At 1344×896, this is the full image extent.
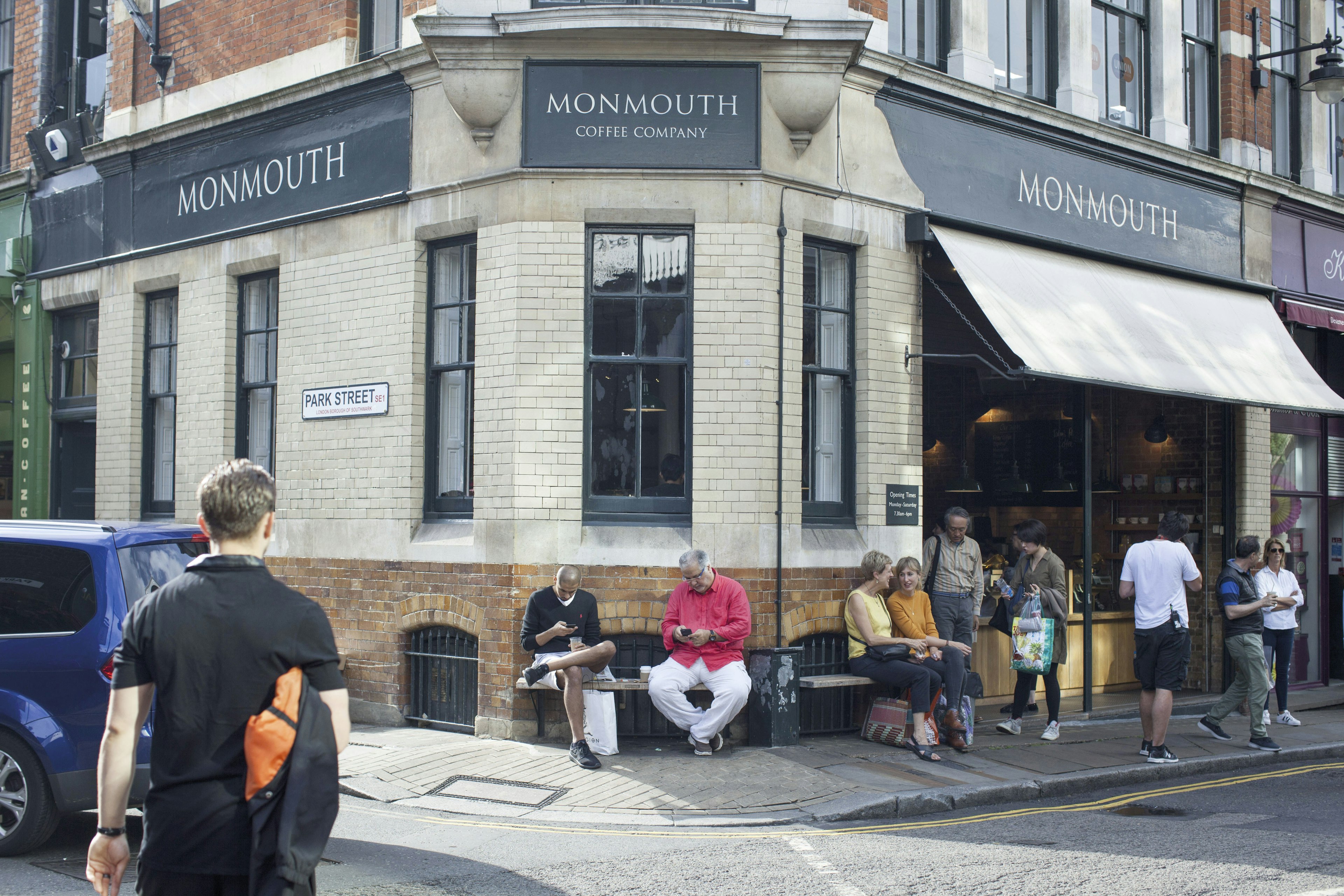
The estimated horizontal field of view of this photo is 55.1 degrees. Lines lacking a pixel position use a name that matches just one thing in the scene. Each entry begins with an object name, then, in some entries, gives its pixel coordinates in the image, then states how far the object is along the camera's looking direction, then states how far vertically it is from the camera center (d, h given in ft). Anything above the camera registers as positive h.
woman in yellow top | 31.32 -3.47
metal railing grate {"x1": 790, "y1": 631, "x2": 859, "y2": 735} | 33.40 -5.04
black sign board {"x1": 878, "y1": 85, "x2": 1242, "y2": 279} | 36.96 +10.03
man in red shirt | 29.96 -3.54
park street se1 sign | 36.14 +2.80
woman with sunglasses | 39.68 -3.47
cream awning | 35.32 +5.39
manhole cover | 26.55 -6.14
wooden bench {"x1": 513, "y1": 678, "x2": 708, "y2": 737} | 30.48 -4.48
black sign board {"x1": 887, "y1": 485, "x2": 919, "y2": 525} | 35.45 -0.06
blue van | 20.77 -2.63
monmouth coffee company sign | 32.76 +9.79
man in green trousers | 34.30 -3.55
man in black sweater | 29.91 -3.18
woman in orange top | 32.37 -3.38
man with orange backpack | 10.43 -1.73
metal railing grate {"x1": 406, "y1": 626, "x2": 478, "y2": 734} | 33.91 -4.73
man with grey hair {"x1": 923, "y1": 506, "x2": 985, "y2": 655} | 34.81 -2.03
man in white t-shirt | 31.89 -3.08
